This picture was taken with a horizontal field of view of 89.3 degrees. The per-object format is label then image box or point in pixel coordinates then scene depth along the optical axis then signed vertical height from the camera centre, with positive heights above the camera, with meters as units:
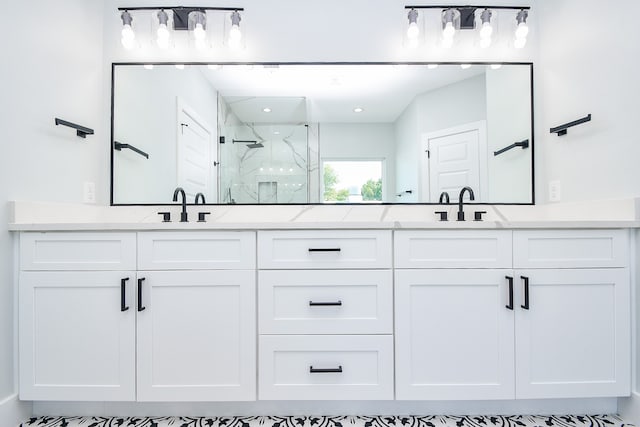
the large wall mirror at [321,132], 1.84 +0.49
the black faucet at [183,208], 1.61 +0.05
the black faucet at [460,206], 1.61 +0.05
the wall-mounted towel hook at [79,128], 1.53 +0.45
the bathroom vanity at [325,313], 1.31 -0.39
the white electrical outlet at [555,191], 1.73 +0.14
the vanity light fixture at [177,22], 1.78 +1.08
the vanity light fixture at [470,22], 1.78 +1.08
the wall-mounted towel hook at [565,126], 1.52 +0.46
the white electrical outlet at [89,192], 1.74 +0.14
